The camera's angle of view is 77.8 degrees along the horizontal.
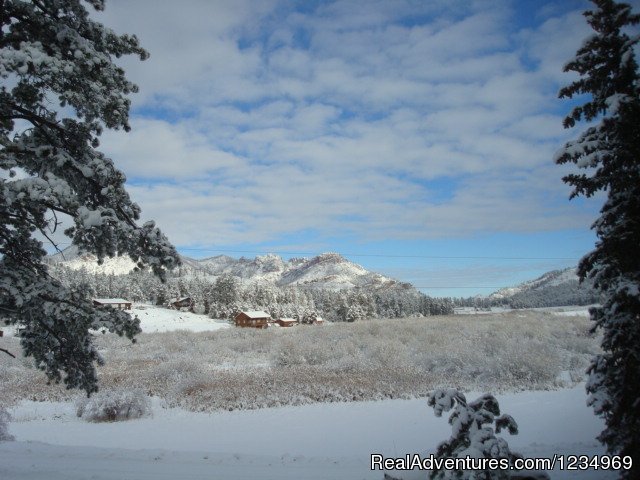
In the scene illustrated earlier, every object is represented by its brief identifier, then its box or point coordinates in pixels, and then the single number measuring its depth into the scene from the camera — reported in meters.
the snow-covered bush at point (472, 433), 4.63
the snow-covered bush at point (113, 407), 13.69
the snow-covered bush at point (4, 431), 10.91
